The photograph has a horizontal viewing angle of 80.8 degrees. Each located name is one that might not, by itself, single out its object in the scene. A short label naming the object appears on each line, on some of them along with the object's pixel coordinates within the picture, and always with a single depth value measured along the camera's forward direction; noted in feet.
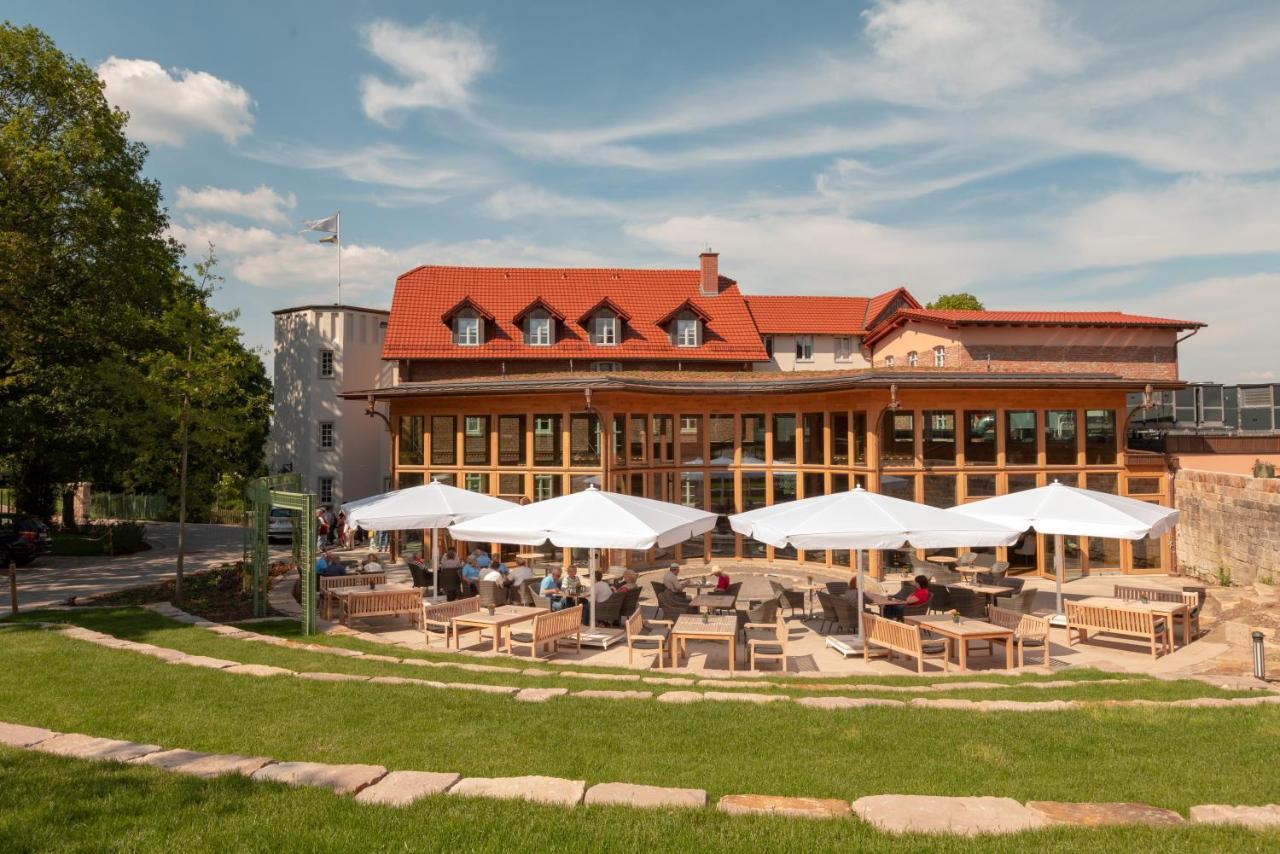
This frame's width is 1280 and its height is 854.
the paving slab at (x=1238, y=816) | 16.08
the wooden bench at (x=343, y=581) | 49.62
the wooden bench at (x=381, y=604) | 43.27
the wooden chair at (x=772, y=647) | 35.50
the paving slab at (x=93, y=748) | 19.81
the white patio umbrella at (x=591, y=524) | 37.52
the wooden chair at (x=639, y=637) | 36.37
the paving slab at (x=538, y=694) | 26.48
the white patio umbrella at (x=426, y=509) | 45.65
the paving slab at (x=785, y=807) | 16.42
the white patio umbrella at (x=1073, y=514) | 40.91
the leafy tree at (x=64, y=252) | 71.10
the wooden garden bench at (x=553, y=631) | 37.05
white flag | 117.80
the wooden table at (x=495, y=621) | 38.14
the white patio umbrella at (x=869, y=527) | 35.68
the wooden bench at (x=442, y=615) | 40.53
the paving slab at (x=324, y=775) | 17.61
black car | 72.90
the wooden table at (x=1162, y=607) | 37.73
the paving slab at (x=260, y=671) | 29.14
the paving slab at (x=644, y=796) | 16.72
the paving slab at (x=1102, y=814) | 16.02
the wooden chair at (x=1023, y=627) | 35.47
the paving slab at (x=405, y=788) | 16.92
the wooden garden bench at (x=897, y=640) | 34.60
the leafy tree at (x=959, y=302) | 190.29
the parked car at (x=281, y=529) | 87.66
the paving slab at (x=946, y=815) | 15.71
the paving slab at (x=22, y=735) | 20.79
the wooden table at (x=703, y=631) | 34.83
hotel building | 62.34
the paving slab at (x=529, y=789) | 17.01
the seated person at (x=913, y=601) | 40.62
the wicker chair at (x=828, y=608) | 40.47
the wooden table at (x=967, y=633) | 34.32
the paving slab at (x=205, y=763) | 18.54
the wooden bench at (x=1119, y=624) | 37.24
